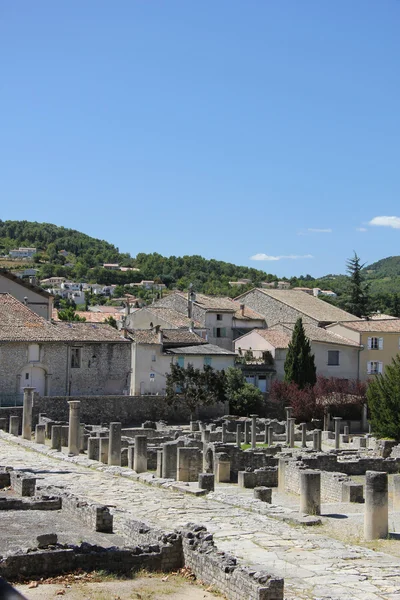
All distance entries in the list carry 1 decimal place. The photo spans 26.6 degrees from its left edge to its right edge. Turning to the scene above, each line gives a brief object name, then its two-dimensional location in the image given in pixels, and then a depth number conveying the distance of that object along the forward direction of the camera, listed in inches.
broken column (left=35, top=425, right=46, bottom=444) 1401.3
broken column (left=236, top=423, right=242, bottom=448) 1587.2
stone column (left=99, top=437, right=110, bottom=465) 1238.3
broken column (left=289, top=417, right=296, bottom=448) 1658.7
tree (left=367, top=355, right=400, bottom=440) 1753.2
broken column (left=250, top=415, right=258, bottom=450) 1568.7
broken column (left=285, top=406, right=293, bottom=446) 1681.0
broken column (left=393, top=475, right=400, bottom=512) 985.7
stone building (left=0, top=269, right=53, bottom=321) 2269.9
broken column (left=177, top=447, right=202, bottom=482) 1072.8
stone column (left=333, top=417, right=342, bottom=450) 1704.0
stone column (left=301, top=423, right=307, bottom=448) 1682.6
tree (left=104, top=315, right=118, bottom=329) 3011.8
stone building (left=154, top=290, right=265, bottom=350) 2593.5
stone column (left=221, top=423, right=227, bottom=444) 1636.3
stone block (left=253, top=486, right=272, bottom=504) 938.1
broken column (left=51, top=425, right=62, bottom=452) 1321.4
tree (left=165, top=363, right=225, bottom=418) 1982.0
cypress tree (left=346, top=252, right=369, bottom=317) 3272.6
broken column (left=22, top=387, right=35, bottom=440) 1469.0
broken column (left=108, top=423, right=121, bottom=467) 1197.7
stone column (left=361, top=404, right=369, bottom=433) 2170.3
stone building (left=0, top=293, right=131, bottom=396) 1852.9
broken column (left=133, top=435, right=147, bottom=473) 1121.4
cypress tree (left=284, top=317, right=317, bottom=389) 2241.6
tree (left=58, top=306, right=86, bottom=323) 3335.6
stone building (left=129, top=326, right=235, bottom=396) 2102.6
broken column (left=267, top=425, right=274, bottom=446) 1649.5
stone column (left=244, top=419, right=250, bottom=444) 1715.1
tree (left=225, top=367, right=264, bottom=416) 2105.1
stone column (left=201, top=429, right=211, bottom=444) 1539.1
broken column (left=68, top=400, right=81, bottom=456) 1269.7
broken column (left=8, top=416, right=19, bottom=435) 1537.9
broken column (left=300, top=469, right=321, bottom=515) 855.1
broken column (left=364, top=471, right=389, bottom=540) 741.9
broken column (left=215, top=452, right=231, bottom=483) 1155.9
